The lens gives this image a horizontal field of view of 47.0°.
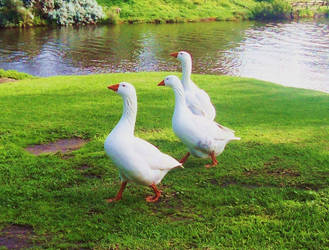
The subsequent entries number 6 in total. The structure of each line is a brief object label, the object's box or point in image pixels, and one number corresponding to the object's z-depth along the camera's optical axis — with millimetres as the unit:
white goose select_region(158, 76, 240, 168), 5691
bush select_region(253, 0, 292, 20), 52344
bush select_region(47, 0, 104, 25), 37156
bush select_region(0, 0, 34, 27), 34250
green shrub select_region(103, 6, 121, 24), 41625
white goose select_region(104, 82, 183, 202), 4648
